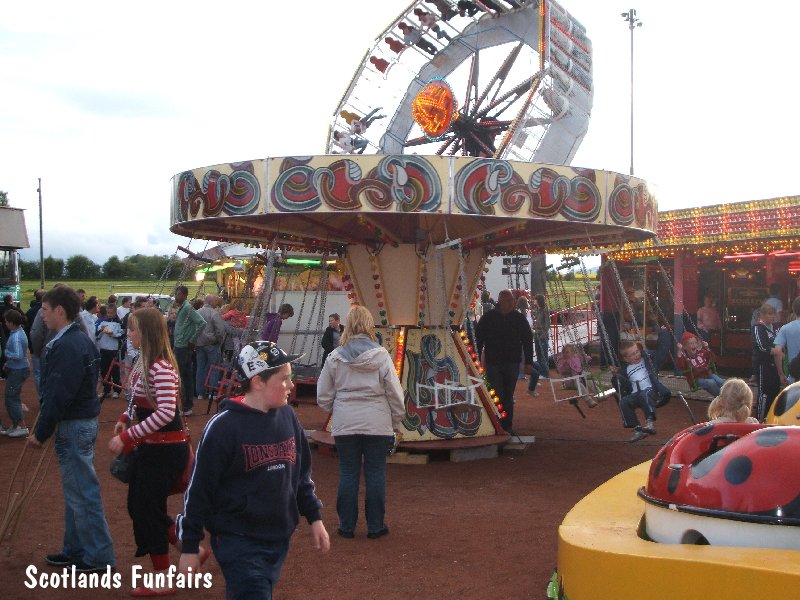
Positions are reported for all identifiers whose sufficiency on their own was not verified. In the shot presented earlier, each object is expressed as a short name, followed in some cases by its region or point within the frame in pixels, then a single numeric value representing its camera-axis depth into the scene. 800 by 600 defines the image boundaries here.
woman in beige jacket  6.23
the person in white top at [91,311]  11.63
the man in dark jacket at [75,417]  5.02
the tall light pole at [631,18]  31.80
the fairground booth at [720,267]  15.66
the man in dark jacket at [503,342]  10.36
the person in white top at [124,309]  17.13
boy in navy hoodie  3.34
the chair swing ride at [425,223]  8.16
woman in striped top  4.92
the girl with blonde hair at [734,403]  5.48
